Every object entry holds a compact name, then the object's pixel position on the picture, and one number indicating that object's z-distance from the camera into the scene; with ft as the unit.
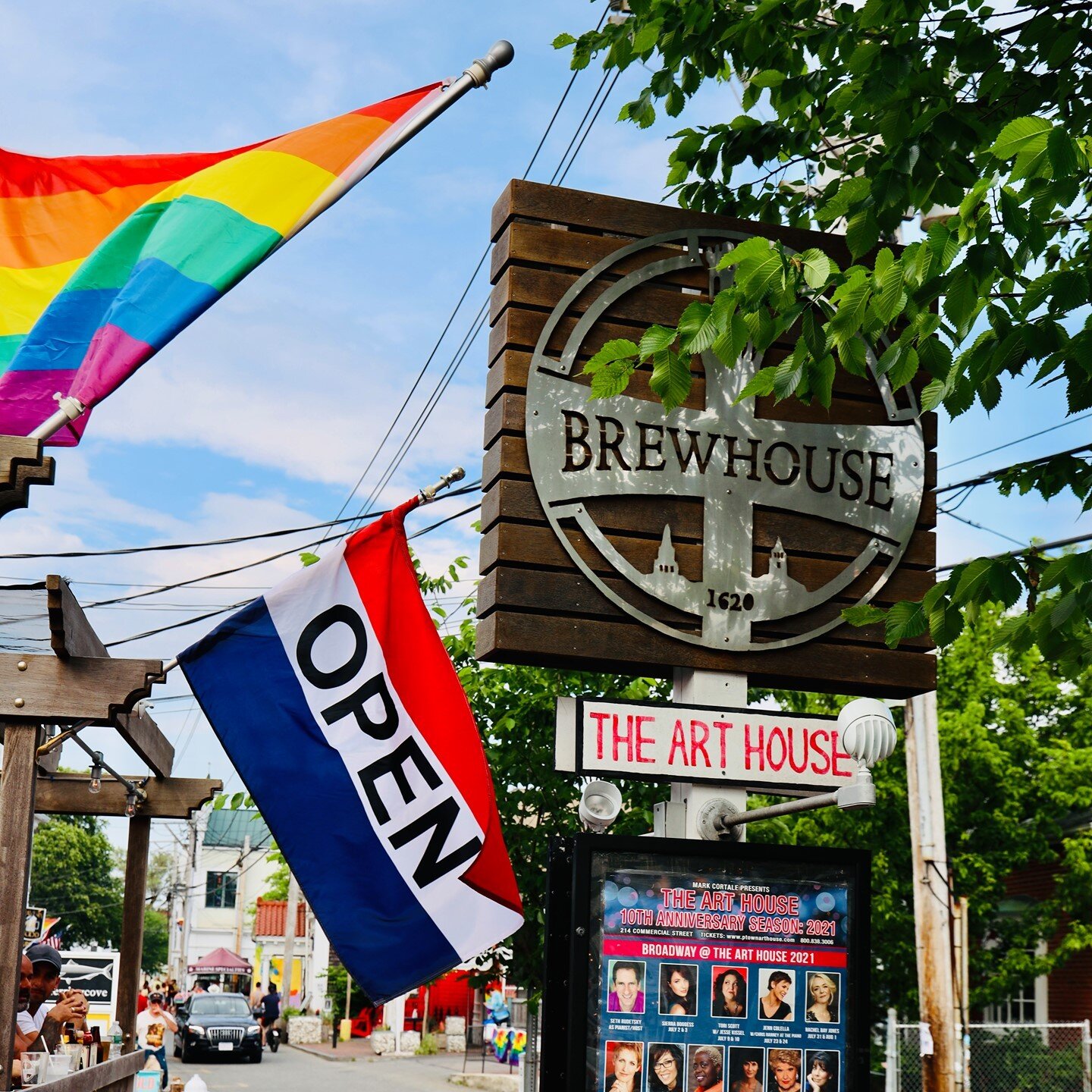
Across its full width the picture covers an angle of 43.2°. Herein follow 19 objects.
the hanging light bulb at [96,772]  32.12
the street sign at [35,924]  60.08
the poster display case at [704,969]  17.75
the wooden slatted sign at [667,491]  19.83
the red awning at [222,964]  184.14
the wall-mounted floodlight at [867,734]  17.24
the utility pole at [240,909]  239.09
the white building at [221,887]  291.38
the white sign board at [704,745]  18.78
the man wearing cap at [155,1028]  68.39
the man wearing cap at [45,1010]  30.14
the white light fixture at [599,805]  18.53
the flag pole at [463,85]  22.99
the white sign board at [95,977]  81.15
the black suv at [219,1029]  104.83
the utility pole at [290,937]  139.86
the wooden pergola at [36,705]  22.18
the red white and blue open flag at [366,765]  18.65
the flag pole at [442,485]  21.18
